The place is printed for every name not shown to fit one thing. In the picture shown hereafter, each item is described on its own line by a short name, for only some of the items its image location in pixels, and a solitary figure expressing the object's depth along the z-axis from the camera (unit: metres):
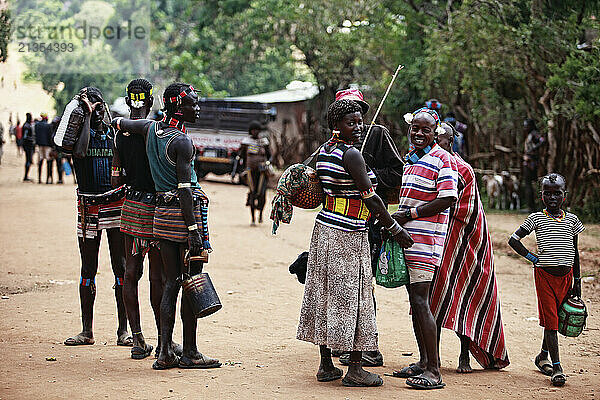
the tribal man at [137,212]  10.89
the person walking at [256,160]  27.72
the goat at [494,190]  34.00
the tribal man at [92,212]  12.07
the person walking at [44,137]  42.72
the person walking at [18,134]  70.06
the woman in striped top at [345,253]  9.89
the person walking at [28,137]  43.53
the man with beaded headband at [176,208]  10.37
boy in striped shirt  11.00
